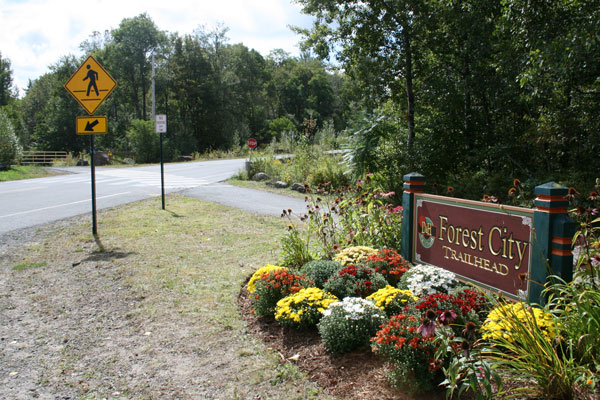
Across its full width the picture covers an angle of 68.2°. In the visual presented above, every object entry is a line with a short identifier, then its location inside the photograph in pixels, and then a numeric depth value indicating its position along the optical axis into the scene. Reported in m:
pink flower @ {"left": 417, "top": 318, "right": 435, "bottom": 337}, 2.27
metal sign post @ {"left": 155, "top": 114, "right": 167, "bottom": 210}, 11.85
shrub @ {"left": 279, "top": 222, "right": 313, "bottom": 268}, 5.69
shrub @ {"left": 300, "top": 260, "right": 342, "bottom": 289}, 4.76
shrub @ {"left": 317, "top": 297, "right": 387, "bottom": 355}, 3.44
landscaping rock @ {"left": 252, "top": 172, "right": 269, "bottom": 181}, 19.27
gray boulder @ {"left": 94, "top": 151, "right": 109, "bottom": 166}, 33.38
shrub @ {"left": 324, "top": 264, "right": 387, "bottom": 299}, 4.27
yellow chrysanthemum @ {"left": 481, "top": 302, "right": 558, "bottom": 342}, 2.74
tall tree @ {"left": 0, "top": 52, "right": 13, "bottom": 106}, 64.81
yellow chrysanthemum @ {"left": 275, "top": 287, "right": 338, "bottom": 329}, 3.90
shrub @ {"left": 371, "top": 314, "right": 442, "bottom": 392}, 2.81
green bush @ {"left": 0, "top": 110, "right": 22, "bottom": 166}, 26.78
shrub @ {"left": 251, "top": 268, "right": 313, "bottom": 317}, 4.35
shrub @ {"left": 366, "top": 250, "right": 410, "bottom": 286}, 4.64
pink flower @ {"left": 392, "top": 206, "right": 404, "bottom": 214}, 5.50
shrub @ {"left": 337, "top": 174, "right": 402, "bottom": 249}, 5.63
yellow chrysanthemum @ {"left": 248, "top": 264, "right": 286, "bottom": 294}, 4.72
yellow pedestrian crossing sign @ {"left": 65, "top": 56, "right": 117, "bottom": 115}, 8.12
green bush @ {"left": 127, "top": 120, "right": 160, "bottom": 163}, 38.12
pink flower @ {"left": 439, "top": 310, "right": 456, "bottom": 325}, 2.29
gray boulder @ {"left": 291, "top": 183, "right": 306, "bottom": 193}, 15.74
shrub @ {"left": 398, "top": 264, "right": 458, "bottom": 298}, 4.01
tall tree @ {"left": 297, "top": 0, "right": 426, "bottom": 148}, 11.89
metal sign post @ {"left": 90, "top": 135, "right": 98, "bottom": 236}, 8.32
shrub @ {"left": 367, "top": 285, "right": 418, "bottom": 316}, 3.81
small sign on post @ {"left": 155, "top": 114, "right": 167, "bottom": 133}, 11.85
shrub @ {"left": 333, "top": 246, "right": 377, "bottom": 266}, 5.00
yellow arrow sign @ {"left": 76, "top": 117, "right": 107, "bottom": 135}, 8.09
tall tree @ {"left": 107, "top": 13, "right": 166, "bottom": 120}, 50.47
